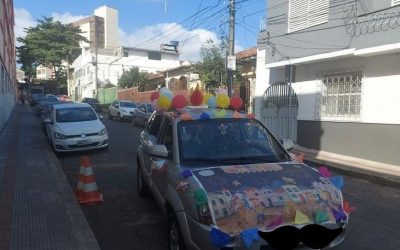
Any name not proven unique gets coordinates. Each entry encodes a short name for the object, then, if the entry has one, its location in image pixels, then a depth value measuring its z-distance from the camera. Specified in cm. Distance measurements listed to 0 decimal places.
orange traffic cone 733
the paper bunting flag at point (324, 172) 464
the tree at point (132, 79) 4319
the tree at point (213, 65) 2161
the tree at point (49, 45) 7112
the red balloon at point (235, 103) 623
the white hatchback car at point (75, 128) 1291
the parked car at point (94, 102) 3946
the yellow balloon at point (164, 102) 625
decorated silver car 370
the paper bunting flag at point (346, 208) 410
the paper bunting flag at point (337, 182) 437
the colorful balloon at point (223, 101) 612
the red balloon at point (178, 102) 615
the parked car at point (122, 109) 2777
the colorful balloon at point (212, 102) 628
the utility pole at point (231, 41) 1587
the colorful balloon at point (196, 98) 653
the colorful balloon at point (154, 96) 702
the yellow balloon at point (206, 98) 673
